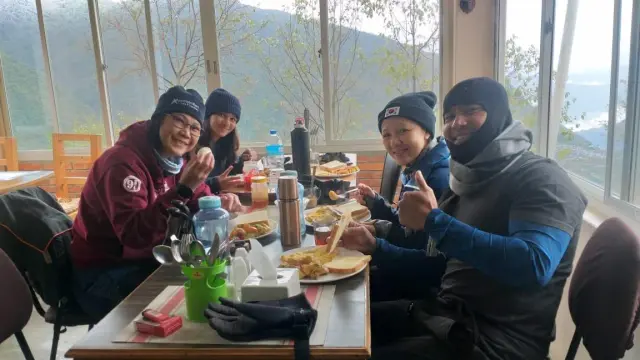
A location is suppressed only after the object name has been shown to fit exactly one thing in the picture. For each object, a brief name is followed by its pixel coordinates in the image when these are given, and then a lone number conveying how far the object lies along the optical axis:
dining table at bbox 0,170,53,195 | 2.59
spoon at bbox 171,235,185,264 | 0.94
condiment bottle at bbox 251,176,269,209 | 1.95
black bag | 1.56
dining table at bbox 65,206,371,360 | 0.85
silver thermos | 1.42
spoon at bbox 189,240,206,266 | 0.94
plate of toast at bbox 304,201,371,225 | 1.66
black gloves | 0.88
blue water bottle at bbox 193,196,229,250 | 1.44
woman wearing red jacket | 1.48
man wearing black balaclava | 1.08
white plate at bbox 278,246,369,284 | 1.12
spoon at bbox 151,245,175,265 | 0.97
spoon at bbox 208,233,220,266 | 0.94
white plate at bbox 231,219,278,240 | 1.52
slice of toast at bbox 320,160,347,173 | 2.54
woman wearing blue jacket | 1.62
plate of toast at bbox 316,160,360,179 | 2.45
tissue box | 0.98
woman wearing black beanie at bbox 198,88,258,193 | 2.73
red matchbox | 0.91
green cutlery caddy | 0.95
